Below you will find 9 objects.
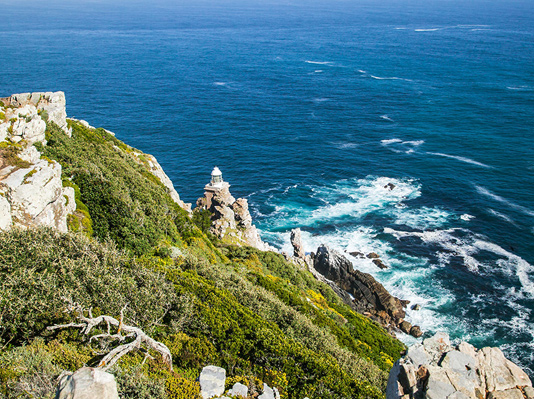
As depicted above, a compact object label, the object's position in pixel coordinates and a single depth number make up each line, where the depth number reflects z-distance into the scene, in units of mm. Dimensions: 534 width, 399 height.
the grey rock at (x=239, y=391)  15547
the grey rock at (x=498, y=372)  15641
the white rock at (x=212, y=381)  15328
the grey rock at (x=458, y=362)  15992
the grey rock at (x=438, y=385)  14953
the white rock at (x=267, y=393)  15867
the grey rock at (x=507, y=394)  15188
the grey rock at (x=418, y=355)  16327
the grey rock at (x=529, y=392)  15070
